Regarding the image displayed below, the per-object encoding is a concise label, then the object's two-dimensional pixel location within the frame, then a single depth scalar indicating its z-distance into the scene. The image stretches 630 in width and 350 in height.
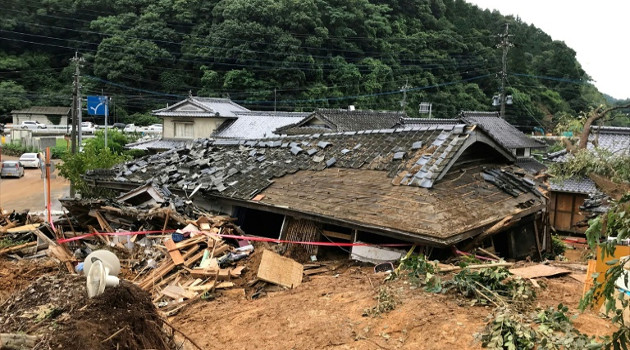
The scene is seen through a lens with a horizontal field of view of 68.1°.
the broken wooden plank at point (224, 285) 9.21
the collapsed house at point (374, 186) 9.17
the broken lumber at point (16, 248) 12.13
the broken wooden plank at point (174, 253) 9.88
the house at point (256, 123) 34.66
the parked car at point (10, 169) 33.75
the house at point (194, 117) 36.66
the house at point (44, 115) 52.34
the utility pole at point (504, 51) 32.72
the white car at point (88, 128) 48.94
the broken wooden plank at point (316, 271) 9.59
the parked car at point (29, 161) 38.56
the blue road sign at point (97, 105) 33.75
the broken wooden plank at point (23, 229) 13.61
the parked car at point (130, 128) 47.14
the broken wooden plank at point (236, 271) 9.52
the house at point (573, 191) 21.16
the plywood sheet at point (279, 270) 9.10
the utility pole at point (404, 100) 48.90
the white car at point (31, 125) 47.05
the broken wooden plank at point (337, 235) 10.16
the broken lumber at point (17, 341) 4.33
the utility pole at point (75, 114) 23.97
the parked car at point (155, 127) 49.44
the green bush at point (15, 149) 43.97
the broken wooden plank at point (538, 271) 7.73
